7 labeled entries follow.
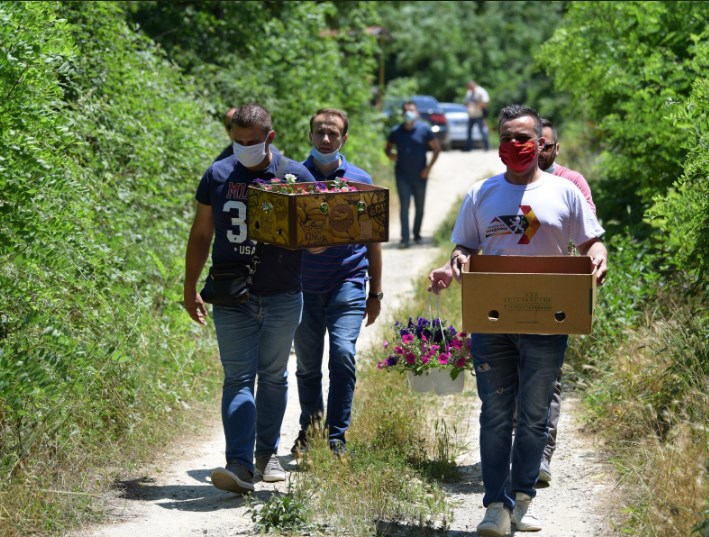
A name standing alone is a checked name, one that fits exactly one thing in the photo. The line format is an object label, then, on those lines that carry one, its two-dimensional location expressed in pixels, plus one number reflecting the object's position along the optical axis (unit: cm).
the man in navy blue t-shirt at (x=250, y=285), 1206
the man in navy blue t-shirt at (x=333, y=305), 1341
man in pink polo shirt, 1276
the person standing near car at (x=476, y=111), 6487
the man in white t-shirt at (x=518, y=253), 1074
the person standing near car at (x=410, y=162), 3256
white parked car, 6819
